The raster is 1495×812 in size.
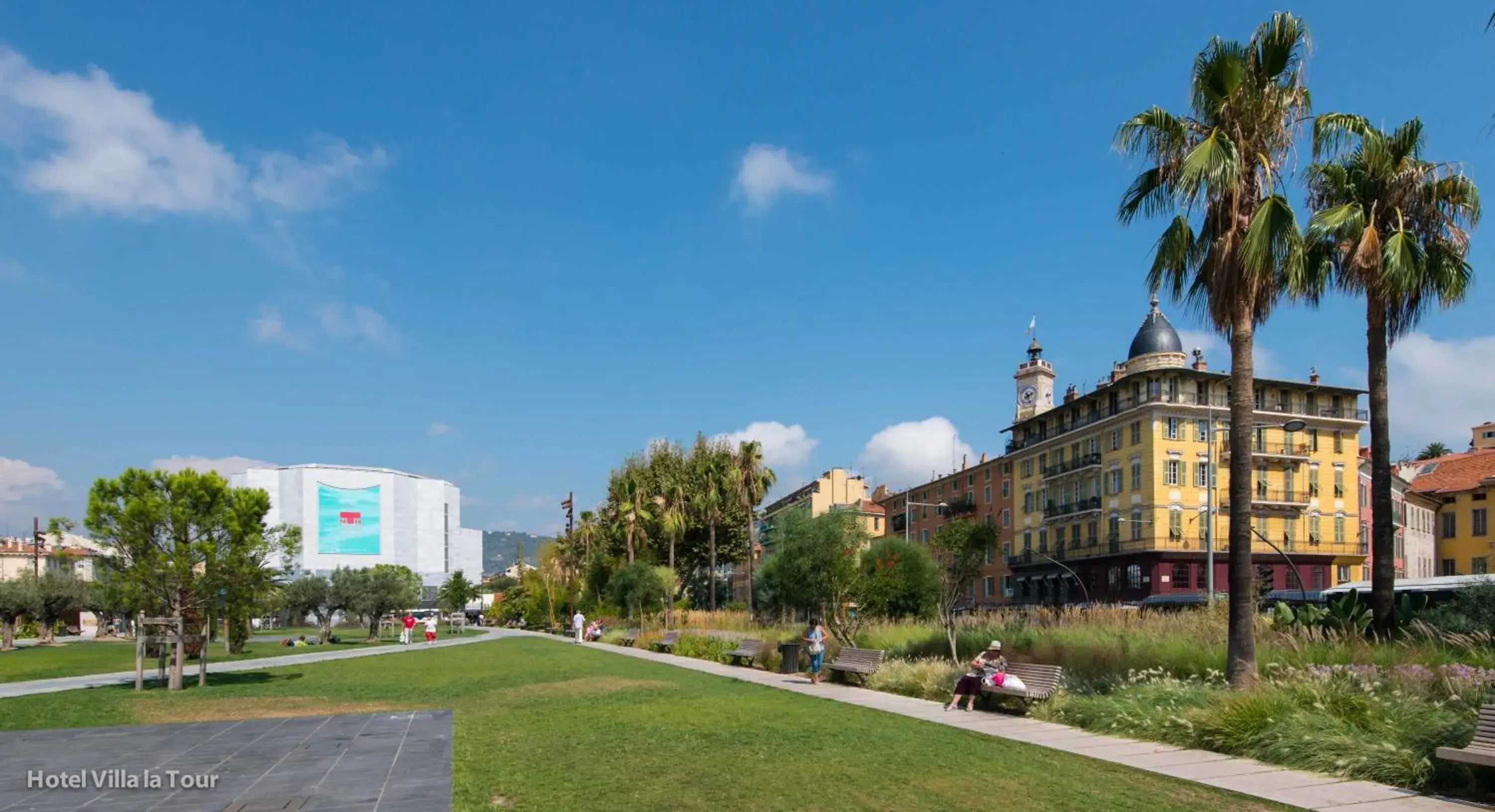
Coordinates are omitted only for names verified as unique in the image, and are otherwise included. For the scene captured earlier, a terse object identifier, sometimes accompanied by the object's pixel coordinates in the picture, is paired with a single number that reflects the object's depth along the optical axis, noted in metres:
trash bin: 24.62
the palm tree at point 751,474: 58.31
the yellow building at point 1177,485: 63.16
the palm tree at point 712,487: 58.50
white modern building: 144.50
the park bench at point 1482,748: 8.59
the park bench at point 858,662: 20.89
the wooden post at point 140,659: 20.72
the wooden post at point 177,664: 20.69
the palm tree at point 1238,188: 14.52
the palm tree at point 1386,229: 18.34
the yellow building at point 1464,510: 69.31
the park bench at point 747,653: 27.45
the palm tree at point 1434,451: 108.12
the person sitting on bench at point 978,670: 16.16
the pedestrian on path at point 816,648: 21.50
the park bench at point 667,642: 35.19
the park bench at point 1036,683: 15.34
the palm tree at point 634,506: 59.19
